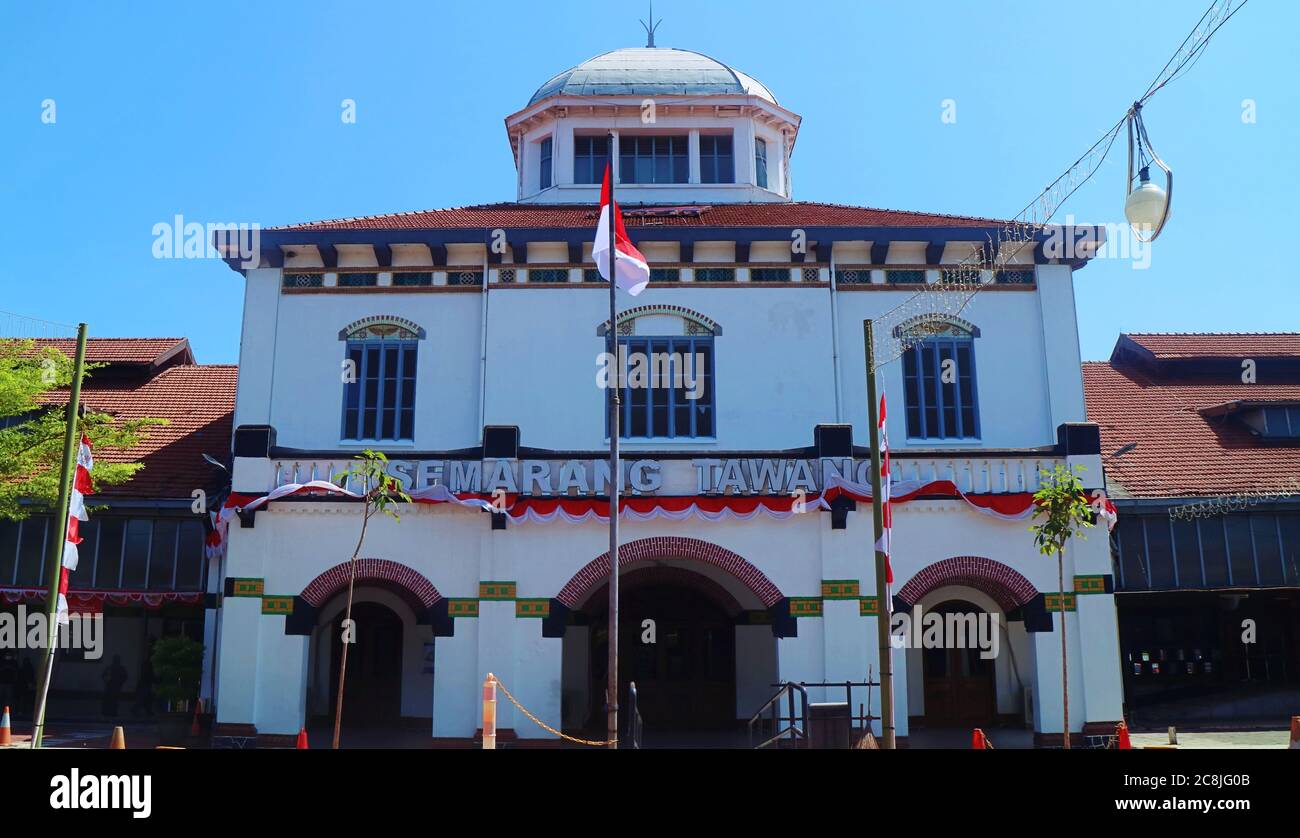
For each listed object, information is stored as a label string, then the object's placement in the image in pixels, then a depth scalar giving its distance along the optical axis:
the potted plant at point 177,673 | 20.05
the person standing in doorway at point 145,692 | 22.69
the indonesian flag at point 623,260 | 15.69
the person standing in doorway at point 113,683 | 22.91
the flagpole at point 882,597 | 13.80
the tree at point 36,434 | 19.89
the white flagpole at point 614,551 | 13.80
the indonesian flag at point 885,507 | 14.21
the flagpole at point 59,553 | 14.54
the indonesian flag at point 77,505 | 15.70
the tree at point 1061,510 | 16.83
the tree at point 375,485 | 16.56
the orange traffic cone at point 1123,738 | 15.76
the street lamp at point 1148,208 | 10.65
